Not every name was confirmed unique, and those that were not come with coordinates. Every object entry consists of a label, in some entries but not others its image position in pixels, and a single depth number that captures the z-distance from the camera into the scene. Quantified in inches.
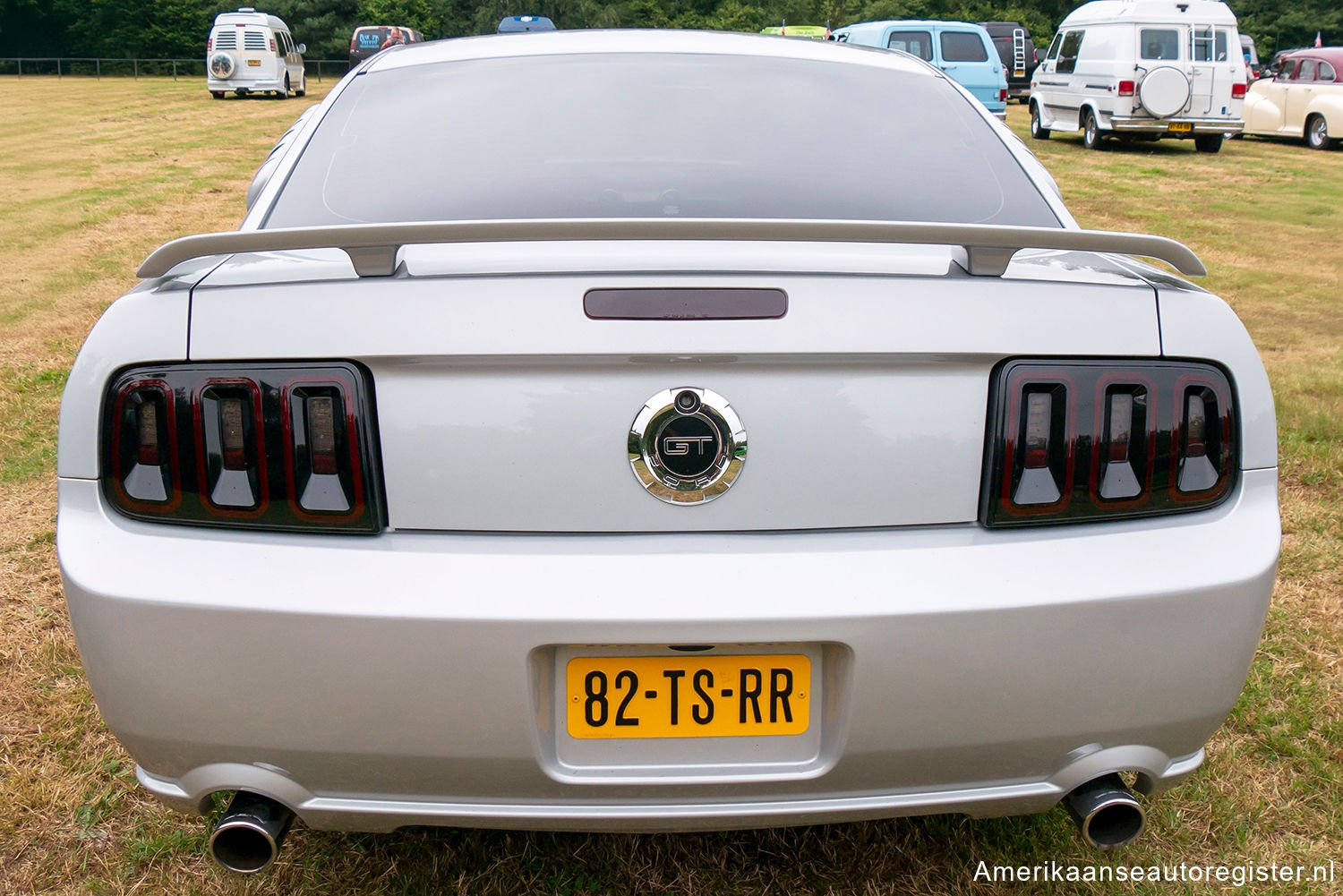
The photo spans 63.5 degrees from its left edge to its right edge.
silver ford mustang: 59.8
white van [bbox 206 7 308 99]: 1168.2
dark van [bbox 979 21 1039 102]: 1227.2
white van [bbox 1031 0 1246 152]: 672.4
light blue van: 763.4
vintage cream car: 738.2
